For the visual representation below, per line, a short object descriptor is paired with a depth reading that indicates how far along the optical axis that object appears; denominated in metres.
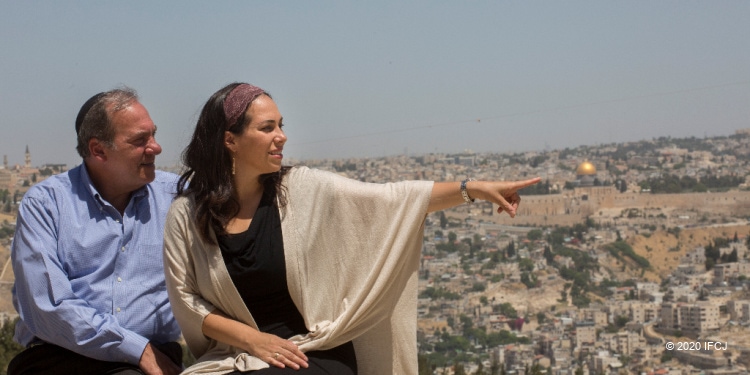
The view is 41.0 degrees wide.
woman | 2.62
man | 2.79
